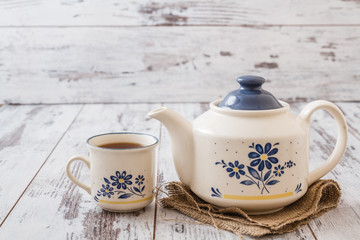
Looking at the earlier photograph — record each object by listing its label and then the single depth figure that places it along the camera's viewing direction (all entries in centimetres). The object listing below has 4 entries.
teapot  74
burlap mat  75
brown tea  84
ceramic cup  78
